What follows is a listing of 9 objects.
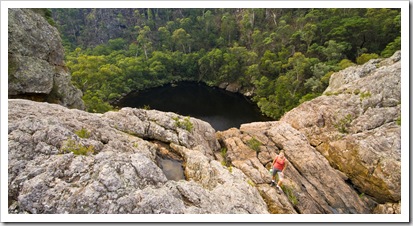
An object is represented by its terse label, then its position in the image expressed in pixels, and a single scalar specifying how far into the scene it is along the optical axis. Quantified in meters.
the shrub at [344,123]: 14.37
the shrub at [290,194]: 10.84
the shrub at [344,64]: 33.24
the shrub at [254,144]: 13.90
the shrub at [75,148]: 7.89
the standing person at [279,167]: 11.26
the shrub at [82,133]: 8.84
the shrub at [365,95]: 15.05
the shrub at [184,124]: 13.37
